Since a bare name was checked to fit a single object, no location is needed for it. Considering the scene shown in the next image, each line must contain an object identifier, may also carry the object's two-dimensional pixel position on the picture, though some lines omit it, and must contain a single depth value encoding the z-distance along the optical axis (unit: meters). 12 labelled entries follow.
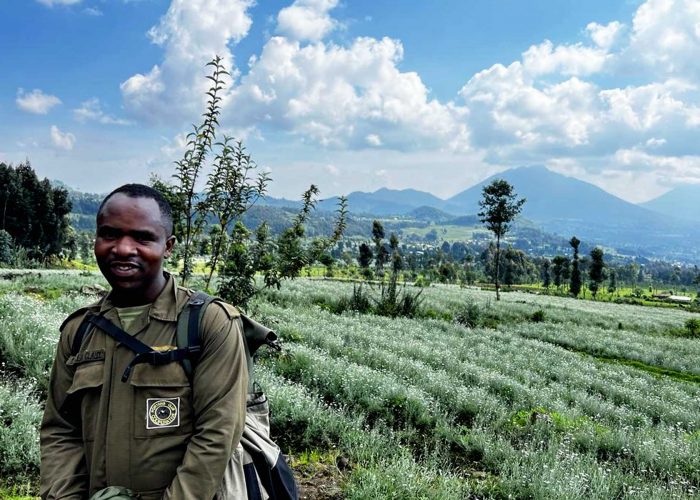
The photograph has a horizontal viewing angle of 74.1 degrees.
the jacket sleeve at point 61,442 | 2.36
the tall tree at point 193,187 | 6.98
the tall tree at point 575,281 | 82.38
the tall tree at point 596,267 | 79.46
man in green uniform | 2.20
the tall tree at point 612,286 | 106.12
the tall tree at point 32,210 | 62.81
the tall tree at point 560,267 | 91.66
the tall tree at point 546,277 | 100.03
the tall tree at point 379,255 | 65.44
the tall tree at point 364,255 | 105.74
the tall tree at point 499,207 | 37.06
